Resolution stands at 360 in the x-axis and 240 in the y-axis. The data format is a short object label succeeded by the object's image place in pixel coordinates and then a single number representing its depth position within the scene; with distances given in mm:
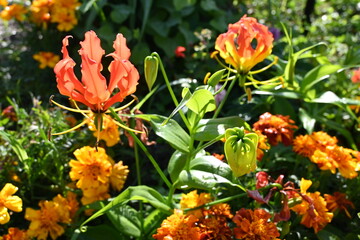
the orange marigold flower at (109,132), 1011
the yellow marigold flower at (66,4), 1328
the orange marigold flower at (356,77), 1214
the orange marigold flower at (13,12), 1375
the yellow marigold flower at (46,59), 1322
